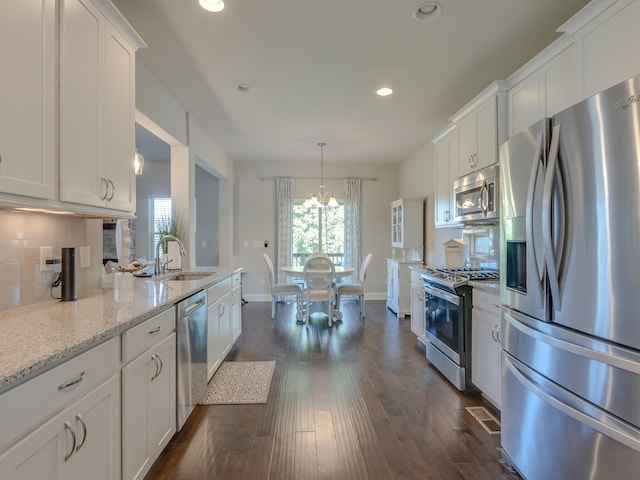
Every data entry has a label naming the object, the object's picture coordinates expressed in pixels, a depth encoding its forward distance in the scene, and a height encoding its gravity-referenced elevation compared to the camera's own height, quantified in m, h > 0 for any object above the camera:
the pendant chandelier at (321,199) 5.16 +0.68
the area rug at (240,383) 2.55 -1.19
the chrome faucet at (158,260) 2.91 -0.16
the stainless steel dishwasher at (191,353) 2.04 -0.74
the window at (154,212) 6.45 +0.59
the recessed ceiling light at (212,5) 1.97 +1.43
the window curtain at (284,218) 6.42 +0.47
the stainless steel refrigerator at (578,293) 1.14 -0.21
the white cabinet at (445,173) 3.47 +0.75
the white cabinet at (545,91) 1.99 +1.01
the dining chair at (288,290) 4.90 -0.71
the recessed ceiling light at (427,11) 2.04 +1.46
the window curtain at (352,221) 6.55 +0.41
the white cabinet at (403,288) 5.11 -0.71
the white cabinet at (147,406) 1.43 -0.80
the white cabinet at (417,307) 3.60 -0.74
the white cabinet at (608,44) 1.50 +0.96
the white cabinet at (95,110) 1.47 +0.67
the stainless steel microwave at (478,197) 2.63 +0.39
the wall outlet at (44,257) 1.71 -0.07
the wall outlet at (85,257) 2.01 -0.09
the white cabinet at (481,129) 2.63 +0.98
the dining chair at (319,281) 4.62 -0.55
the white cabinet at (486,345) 2.29 -0.75
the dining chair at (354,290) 4.98 -0.72
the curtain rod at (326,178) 6.51 +1.26
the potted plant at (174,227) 3.43 +0.17
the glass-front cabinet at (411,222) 5.39 +0.32
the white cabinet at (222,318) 2.69 -0.71
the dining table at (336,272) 4.80 -0.44
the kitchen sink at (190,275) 3.20 -0.32
